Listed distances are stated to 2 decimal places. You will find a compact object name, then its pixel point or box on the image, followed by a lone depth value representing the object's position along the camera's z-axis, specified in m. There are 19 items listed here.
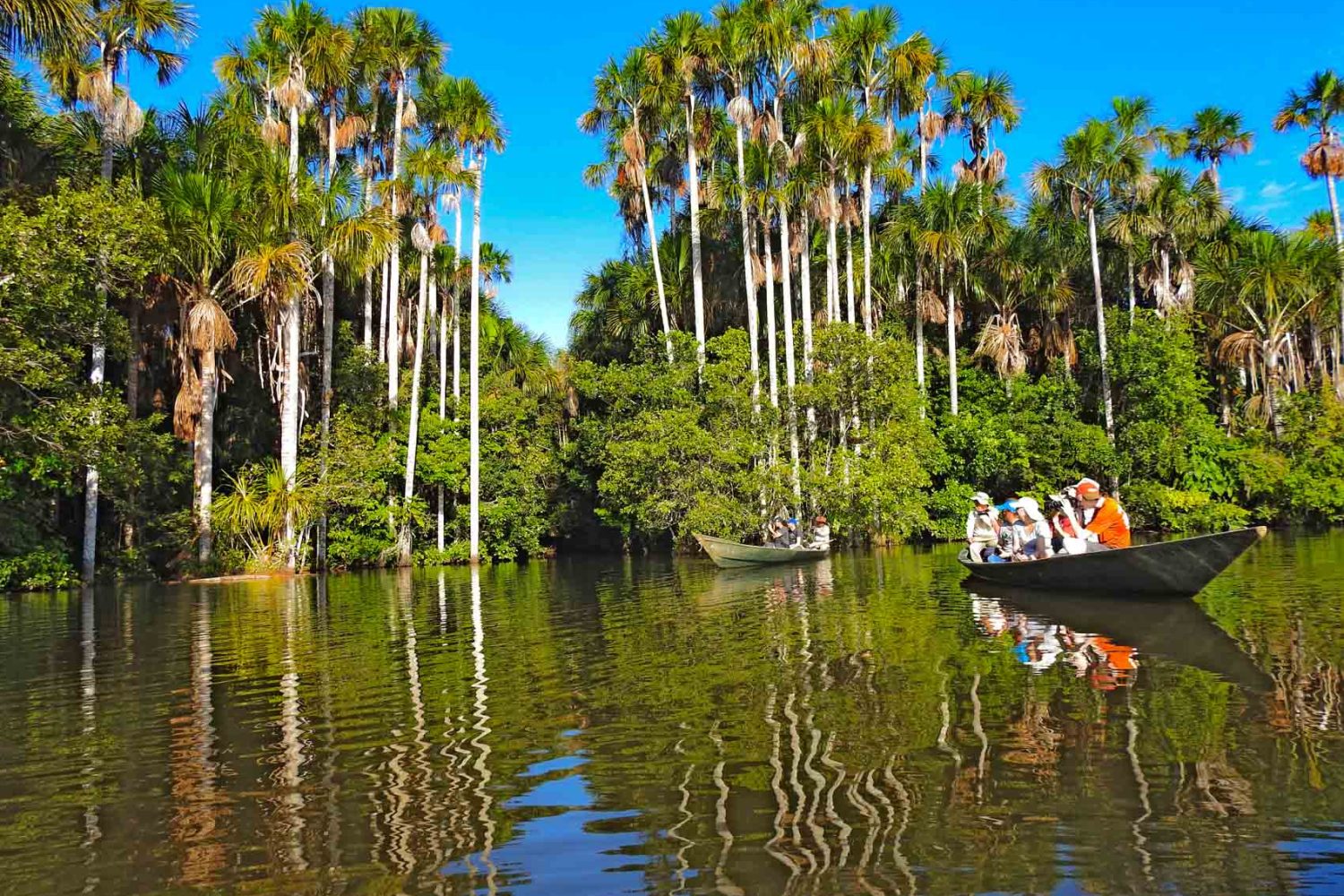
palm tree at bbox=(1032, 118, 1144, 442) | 34.41
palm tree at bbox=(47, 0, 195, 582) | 24.78
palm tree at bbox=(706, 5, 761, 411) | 31.25
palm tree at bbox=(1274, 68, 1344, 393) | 37.38
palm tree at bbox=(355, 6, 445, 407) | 31.67
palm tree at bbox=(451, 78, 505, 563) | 31.35
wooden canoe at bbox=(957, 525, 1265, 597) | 11.48
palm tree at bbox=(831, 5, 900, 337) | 34.00
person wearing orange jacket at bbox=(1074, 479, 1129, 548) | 13.73
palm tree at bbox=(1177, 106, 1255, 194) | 40.06
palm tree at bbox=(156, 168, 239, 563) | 24.89
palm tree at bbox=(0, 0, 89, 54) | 15.77
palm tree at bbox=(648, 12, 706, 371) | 32.22
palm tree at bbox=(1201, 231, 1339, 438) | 35.00
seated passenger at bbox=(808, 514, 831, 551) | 26.03
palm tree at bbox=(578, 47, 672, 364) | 33.56
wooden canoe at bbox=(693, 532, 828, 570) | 24.12
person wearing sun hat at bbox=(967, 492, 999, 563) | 17.81
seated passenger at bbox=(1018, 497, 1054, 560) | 15.02
